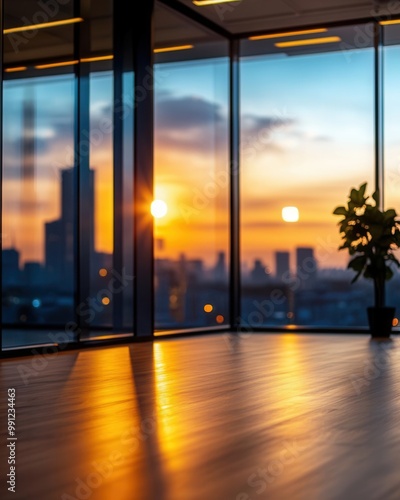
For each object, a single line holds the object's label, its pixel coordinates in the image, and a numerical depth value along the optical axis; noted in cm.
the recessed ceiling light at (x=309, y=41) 999
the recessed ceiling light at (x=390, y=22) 962
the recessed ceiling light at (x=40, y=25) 695
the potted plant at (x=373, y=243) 923
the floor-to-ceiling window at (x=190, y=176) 929
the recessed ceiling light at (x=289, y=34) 1003
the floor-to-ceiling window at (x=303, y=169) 992
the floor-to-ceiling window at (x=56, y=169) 682
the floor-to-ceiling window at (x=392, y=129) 975
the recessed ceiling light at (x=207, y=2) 924
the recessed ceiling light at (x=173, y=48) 932
